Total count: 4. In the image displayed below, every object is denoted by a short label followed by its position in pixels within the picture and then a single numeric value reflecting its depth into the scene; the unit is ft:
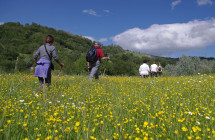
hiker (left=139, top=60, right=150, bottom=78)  39.40
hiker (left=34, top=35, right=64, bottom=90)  16.39
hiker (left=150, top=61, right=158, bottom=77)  48.49
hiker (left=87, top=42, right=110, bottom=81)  25.02
